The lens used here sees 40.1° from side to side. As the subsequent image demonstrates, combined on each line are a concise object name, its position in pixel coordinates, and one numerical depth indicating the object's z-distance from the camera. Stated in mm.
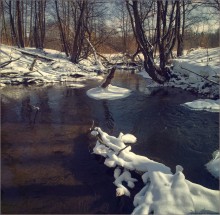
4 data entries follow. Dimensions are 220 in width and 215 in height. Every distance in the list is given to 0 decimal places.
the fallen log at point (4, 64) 17969
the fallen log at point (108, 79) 14711
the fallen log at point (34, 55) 23422
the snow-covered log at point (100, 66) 25391
